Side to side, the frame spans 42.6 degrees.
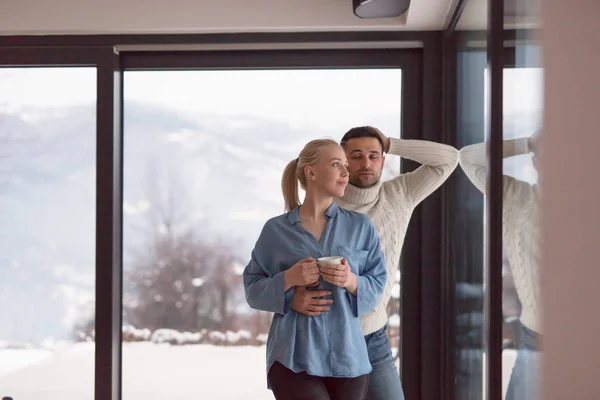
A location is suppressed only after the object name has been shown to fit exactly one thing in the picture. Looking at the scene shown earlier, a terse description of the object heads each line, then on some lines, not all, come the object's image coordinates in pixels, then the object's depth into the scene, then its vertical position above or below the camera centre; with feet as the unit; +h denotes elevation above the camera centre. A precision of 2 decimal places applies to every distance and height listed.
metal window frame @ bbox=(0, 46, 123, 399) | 11.12 -0.19
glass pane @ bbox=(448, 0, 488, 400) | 7.63 -0.12
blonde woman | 7.00 -0.76
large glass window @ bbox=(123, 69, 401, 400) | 11.20 -0.01
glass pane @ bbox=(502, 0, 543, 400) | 5.40 -0.04
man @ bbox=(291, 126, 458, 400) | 8.02 +0.07
